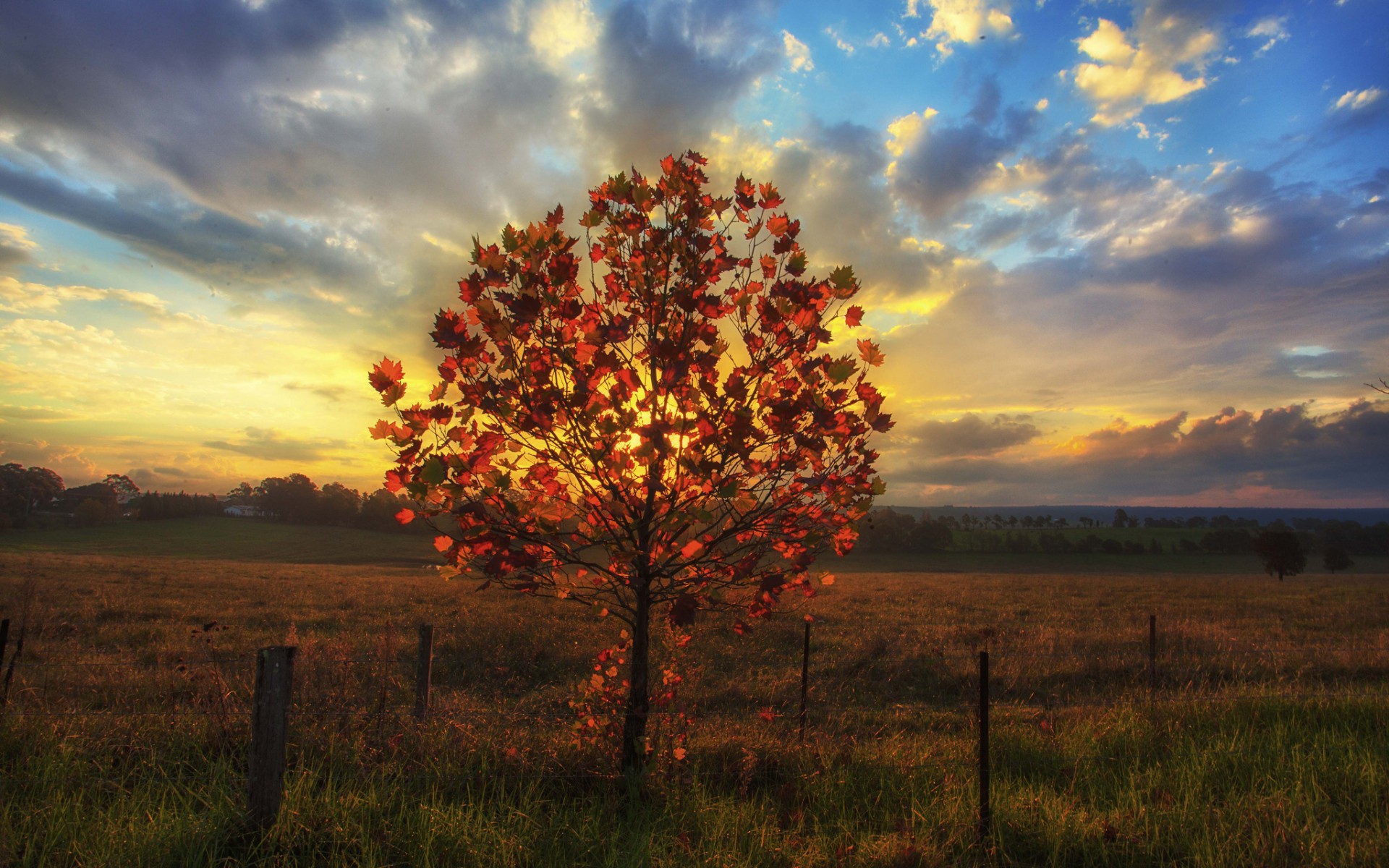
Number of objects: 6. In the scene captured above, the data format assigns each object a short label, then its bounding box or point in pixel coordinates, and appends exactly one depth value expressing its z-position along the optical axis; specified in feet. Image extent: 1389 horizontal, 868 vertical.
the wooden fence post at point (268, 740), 13.00
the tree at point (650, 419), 12.97
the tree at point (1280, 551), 157.89
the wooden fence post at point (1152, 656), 37.04
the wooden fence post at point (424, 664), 22.68
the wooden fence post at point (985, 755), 15.47
